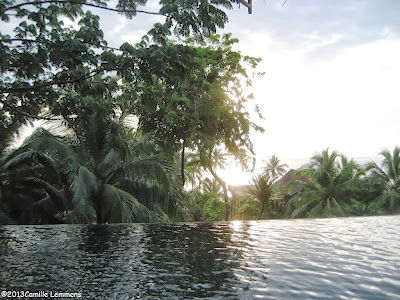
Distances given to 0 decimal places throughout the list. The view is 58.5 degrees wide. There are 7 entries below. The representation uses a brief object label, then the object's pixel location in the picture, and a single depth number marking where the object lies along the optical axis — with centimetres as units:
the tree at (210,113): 1552
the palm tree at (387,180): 2124
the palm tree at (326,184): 2253
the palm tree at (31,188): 1011
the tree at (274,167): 4584
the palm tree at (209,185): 3325
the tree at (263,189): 2239
